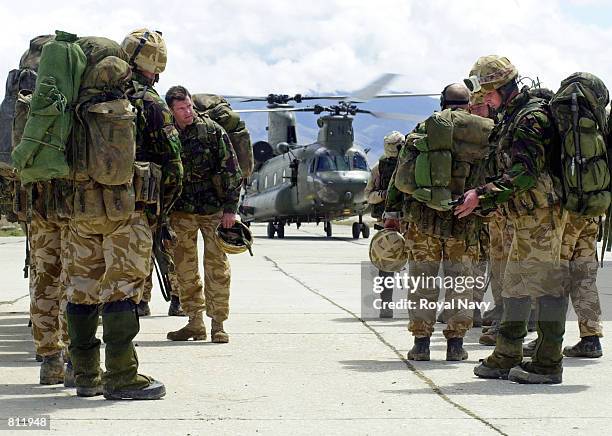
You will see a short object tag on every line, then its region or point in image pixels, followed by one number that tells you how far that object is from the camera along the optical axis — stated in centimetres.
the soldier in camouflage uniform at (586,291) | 800
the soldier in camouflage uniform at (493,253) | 866
